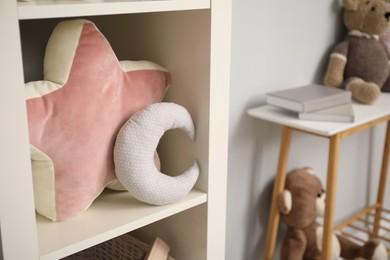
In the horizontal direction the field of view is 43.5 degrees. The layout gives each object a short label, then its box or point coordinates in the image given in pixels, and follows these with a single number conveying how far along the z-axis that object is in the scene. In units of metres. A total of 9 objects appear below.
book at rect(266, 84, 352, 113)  1.30
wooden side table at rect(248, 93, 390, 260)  1.26
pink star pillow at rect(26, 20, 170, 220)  0.69
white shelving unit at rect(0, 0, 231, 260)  0.58
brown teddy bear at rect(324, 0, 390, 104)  1.55
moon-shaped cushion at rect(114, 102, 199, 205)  0.74
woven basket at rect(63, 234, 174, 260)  0.95
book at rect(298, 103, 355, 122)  1.27
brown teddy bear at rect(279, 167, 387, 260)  1.49
